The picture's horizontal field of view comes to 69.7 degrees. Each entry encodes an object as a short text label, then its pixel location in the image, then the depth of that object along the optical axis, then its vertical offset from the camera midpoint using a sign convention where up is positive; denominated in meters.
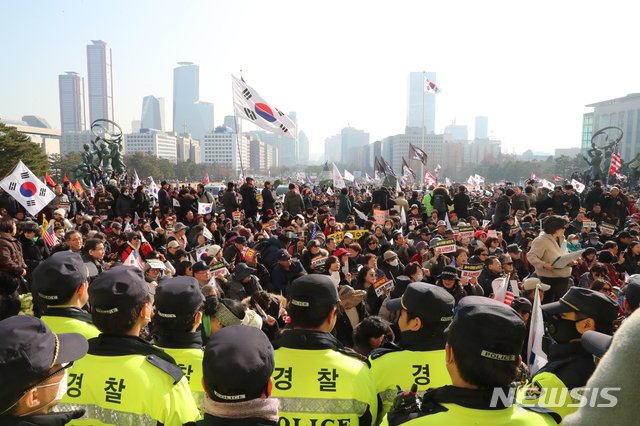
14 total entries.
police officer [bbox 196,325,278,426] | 1.96 -0.92
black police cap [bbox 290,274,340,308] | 2.85 -0.76
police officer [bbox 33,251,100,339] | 3.21 -0.89
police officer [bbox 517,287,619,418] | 2.70 -1.11
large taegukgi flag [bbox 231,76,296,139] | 13.48 +1.77
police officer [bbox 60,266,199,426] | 2.28 -1.06
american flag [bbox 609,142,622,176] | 21.54 +0.46
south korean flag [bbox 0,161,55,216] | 9.92 -0.48
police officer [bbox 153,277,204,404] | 2.84 -0.98
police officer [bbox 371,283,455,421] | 2.84 -1.15
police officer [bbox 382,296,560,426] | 1.78 -0.84
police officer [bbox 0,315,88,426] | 1.75 -0.80
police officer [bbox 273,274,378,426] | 2.54 -1.16
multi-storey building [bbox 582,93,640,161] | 107.00 +13.31
